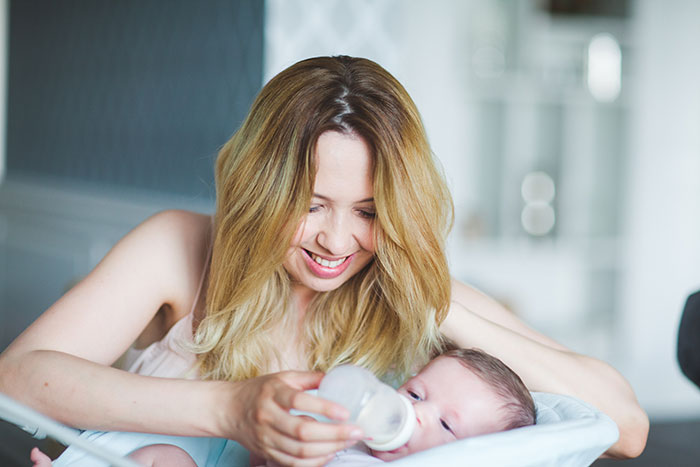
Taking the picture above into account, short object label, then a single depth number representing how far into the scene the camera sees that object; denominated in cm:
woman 110
